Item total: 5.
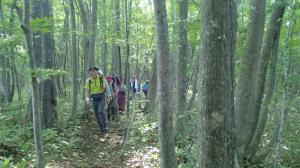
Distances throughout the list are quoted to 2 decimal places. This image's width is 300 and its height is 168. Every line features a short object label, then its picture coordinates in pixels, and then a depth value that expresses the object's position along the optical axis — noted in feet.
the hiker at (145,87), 71.51
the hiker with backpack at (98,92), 35.24
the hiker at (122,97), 48.42
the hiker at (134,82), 53.99
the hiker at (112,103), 41.98
